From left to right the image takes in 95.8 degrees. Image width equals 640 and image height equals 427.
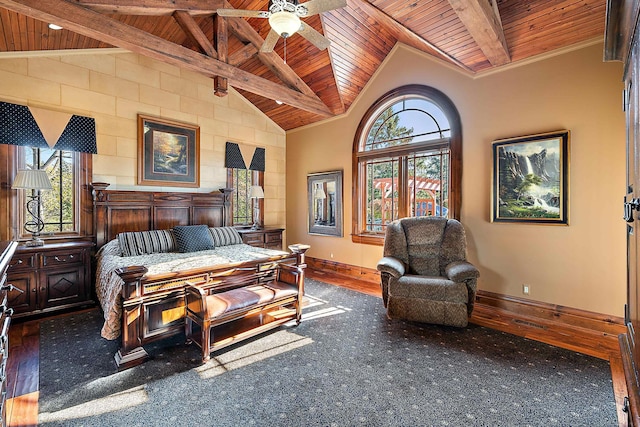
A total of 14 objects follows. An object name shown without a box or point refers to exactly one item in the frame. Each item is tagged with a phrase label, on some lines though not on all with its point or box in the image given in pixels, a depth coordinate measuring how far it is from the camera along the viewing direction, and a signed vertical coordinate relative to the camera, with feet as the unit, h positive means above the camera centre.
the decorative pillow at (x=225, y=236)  15.23 -1.32
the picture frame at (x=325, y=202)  18.39 +0.58
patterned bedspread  8.04 -1.87
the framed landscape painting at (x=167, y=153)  14.89 +3.23
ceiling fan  7.87 +5.63
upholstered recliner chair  10.11 -2.39
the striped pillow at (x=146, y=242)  12.23 -1.34
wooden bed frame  8.02 -1.97
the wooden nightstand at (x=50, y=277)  10.87 -2.58
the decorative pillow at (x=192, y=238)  13.51 -1.28
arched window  13.50 +2.64
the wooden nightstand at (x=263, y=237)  17.65 -1.64
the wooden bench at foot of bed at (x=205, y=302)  7.98 -2.77
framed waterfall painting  10.38 +1.19
